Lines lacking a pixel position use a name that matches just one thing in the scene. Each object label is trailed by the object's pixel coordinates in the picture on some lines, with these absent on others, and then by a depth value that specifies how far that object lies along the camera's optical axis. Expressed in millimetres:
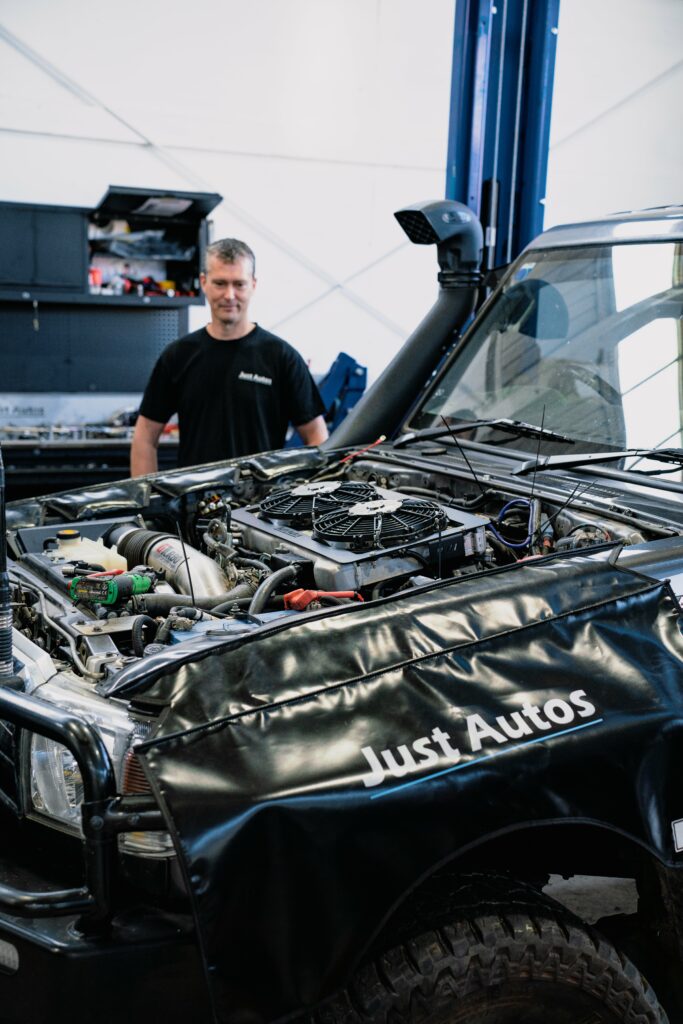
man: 4484
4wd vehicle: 1444
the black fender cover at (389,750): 1423
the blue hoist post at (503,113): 4918
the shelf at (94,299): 7188
